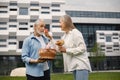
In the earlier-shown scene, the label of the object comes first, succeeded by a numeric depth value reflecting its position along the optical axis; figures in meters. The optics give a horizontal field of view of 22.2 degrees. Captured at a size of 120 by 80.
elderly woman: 4.21
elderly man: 4.44
